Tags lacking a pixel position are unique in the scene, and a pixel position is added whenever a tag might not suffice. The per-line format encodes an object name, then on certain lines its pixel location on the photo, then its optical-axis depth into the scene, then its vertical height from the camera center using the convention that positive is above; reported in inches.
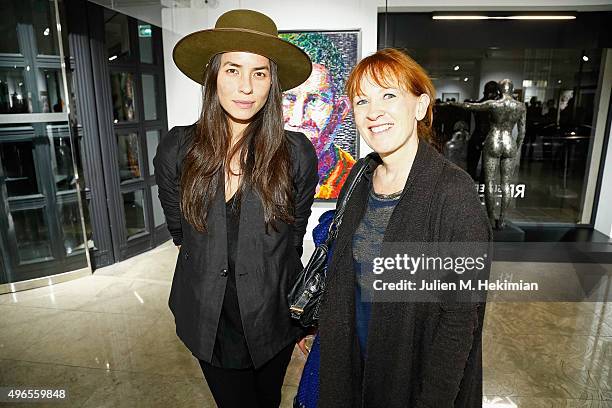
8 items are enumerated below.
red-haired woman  39.6 -14.2
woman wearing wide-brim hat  48.9 -9.4
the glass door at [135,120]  151.8 +1.4
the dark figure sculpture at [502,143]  147.6 -7.5
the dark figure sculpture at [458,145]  159.8 -8.8
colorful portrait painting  126.6 +5.7
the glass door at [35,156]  127.2 -10.6
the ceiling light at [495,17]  136.9 +36.0
